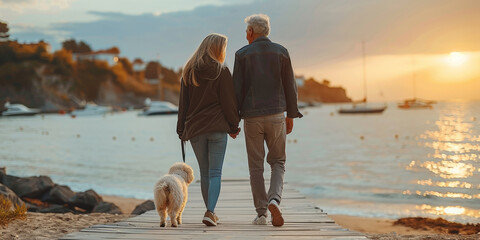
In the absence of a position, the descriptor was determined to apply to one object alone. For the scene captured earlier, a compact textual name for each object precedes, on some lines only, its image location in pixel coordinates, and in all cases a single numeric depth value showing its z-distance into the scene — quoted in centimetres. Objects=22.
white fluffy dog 462
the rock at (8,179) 1126
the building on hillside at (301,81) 17638
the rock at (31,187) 1100
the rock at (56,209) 967
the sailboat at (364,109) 8375
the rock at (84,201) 1048
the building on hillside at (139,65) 14412
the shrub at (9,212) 639
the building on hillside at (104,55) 11819
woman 449
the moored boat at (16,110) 8506
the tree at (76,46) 11825
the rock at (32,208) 954
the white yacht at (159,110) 9738
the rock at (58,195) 1069
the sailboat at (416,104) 11088
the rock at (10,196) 772
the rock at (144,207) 936
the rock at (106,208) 997
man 460
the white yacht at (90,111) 9519
